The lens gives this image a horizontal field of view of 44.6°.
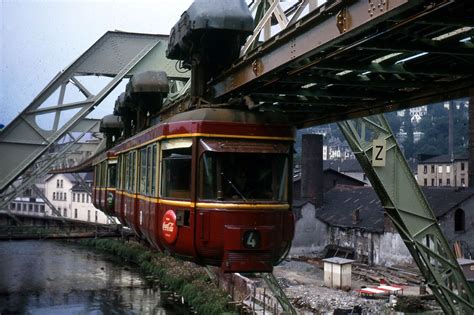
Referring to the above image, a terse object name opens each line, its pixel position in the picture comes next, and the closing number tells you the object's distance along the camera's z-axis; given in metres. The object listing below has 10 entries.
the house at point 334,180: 47.76
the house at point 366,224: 30.47
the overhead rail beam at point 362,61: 5.14
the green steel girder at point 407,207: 12.30
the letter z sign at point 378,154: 12.32
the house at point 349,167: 64.84
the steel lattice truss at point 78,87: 18.38
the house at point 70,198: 61.25
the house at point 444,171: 62.66
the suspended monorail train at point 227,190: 7.49
